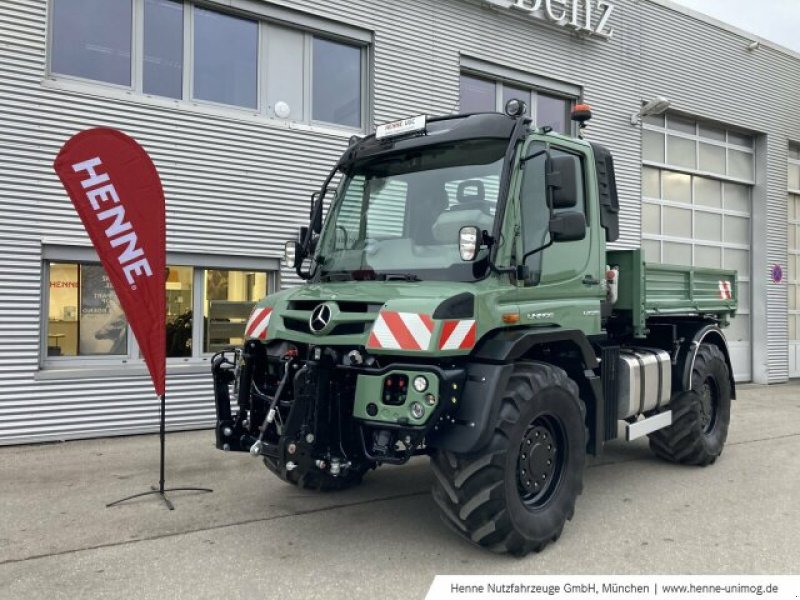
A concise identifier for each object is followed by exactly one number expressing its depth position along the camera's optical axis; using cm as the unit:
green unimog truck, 377
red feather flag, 489
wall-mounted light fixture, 1216
